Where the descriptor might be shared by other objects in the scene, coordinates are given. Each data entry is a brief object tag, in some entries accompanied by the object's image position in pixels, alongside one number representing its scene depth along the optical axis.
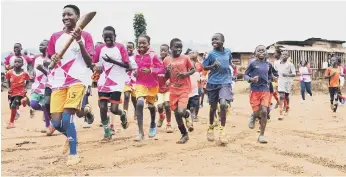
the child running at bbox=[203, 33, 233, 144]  7.50
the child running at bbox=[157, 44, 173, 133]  9.43
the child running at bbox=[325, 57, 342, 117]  12.68
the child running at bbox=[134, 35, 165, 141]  7.94
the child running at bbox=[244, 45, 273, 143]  8.05
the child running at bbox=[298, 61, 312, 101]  19.30
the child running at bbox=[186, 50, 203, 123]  10.15
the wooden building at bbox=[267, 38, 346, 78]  29.53
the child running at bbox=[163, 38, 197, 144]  7.63
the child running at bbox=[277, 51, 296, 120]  12.19
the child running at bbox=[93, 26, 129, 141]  7.83
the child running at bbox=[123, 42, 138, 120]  9.50
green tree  36.75
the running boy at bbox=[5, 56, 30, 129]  11.06
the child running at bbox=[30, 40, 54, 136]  9.61
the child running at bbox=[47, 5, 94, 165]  6.04
